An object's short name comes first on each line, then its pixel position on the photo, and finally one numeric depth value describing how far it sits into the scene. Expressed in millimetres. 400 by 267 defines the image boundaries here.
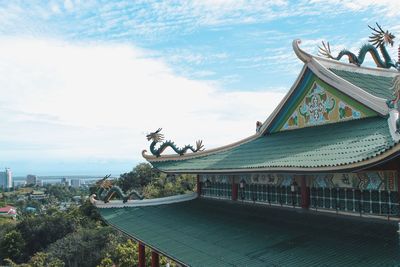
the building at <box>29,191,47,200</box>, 164050
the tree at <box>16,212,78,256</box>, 50500
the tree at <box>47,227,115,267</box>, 38312
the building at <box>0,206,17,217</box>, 101750
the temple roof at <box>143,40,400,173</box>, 7700
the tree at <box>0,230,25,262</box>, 49281
